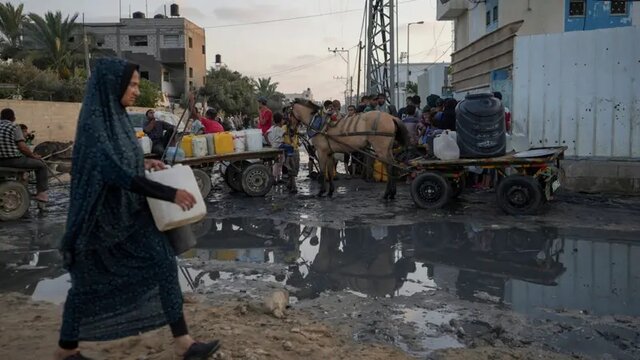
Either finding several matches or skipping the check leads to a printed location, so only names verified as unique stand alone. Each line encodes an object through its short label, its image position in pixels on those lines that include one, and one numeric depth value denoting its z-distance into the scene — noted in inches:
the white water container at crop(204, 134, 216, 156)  430.9
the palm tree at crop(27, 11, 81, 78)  1561.3
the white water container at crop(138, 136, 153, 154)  423.8
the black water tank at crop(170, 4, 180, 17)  2461.0
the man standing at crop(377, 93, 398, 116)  575.2
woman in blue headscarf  127.5
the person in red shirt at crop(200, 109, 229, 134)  478.3
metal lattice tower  896.9
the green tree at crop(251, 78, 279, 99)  2965.1
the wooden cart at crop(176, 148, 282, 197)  432.5
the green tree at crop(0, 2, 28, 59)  1528.1
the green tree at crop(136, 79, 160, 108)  1480.1
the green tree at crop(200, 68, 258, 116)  2097.7
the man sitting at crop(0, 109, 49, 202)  367.6
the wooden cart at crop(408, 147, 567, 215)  344.8
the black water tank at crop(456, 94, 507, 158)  352.8
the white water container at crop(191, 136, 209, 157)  423.8
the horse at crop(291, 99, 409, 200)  427.5
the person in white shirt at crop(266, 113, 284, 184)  498.3
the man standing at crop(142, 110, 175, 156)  457.4
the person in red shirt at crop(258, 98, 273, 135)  542.6
